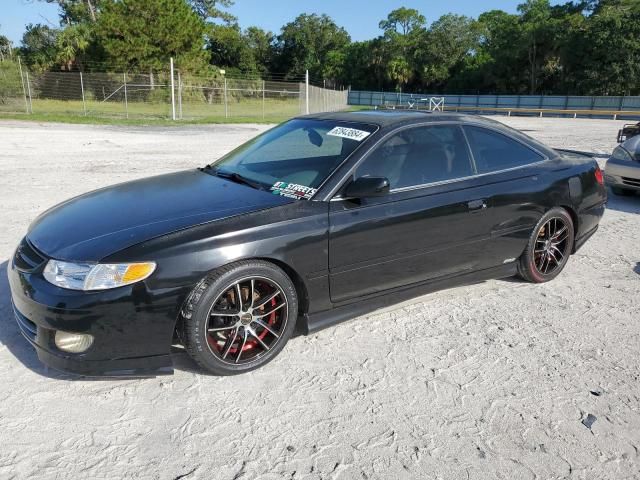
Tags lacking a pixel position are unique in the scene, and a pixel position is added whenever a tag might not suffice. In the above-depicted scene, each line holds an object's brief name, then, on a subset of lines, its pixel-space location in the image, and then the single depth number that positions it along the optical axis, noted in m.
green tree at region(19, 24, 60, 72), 44.22
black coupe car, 2.71
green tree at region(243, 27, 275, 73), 81.31
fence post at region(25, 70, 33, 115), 25.38
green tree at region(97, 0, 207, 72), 38.91
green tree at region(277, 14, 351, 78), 87.62
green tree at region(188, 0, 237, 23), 69.19
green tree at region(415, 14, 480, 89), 71.56
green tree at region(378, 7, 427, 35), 84.00
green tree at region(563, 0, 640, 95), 48.94
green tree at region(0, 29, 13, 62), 51.21
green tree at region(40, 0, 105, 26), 56.34
